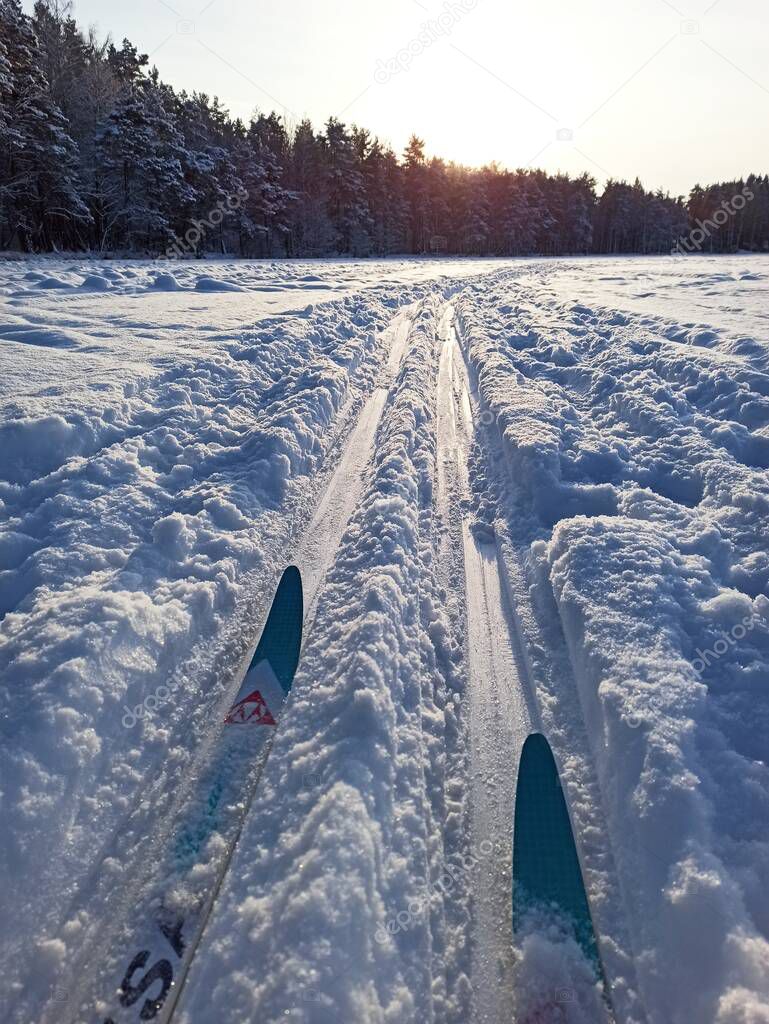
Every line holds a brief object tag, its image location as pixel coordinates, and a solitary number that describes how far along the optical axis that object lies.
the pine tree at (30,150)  25.52
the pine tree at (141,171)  29.56
